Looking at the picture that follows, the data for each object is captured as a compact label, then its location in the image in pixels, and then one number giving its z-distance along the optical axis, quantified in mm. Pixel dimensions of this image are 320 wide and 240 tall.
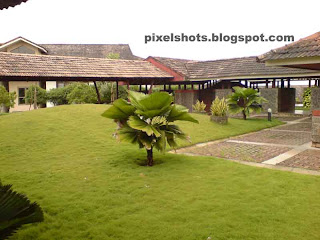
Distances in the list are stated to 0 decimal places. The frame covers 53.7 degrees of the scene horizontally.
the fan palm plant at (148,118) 6363
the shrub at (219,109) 13484
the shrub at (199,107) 18031
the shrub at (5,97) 17531
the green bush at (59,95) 23703
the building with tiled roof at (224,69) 18844
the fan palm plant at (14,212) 1681
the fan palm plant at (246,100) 15484
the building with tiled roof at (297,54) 8641
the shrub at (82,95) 20688
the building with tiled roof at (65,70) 15242
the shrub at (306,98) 24411
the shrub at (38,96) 22828
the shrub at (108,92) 22734
